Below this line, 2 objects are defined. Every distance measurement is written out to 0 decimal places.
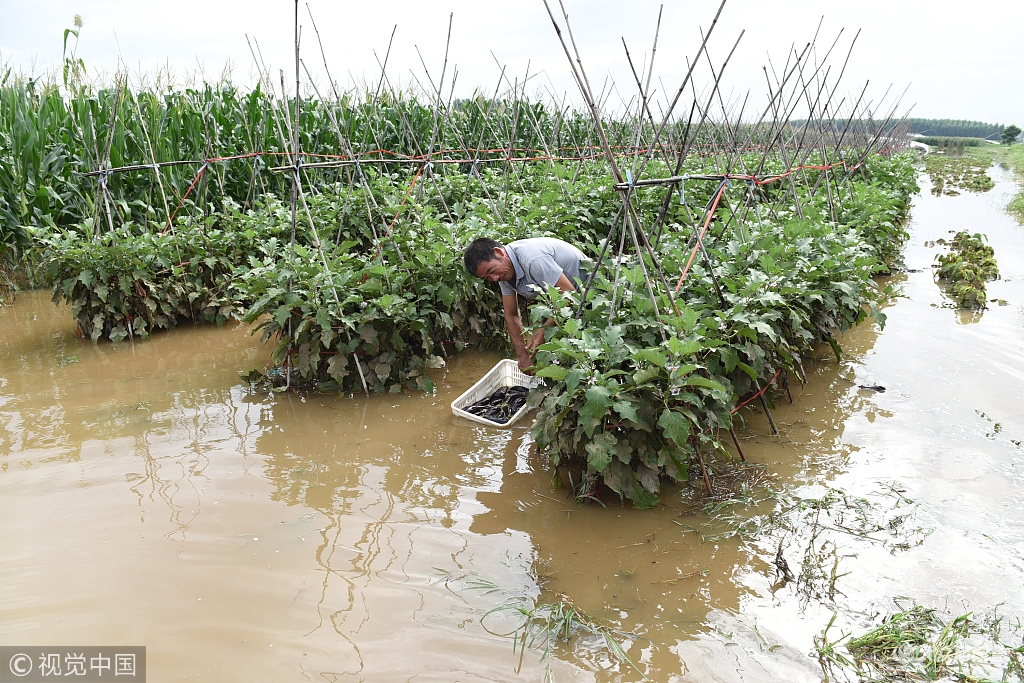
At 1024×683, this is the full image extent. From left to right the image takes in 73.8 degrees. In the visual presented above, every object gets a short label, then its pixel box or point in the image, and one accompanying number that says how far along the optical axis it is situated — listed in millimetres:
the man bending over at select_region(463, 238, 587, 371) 4504
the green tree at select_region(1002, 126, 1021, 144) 55500
